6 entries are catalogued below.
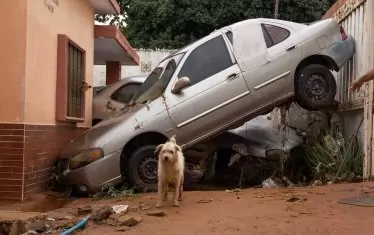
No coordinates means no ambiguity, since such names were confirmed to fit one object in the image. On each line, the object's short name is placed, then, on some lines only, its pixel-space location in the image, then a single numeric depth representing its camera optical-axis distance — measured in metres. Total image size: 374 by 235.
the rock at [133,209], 6.53
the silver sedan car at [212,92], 8.07
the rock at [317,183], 8.23
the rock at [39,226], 5.64
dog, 6.71
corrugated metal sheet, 8.61
